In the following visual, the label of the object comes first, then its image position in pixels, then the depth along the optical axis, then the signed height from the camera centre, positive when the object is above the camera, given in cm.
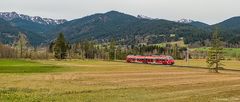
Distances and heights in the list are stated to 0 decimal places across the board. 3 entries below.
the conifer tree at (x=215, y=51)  9731 +130
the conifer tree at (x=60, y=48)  18725 +363
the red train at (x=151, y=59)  14338 -88
